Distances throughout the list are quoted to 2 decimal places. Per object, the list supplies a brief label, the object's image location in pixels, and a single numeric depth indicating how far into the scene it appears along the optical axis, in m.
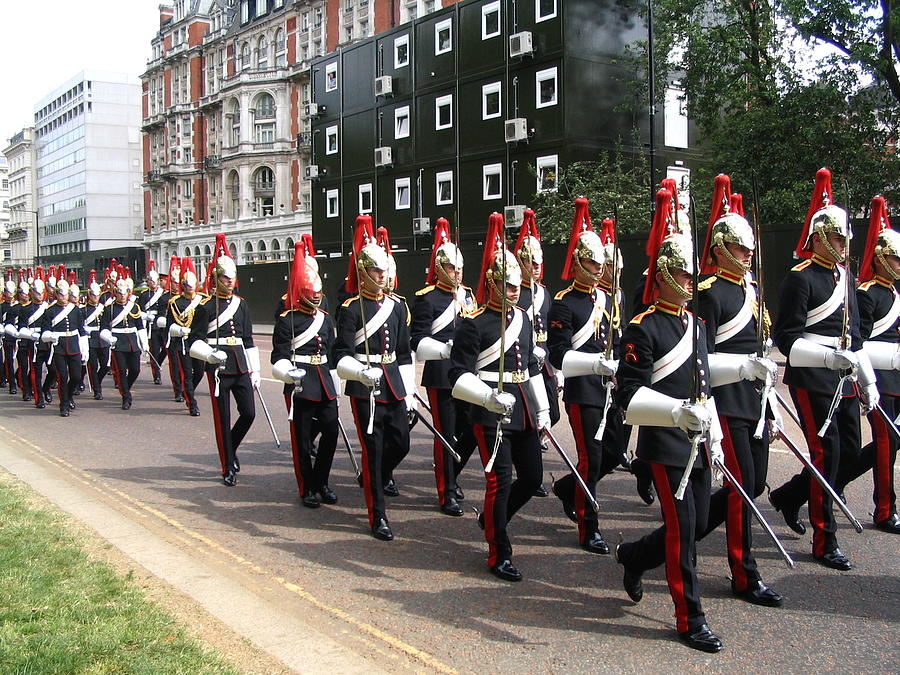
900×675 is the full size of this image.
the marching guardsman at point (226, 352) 8.87
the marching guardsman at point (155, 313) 18.14
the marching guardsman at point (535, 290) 8.12
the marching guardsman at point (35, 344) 14.77
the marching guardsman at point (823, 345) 6.12
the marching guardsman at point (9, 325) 16.19
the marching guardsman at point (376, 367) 6.89
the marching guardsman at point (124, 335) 15.22
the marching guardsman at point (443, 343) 7.80
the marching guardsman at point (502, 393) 5.81
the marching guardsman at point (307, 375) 7.87
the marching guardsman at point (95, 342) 15.60
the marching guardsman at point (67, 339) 14.08
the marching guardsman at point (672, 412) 4.68
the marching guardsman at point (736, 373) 5.30
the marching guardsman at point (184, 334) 13.91
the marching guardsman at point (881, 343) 6.56
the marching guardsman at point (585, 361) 6.59
